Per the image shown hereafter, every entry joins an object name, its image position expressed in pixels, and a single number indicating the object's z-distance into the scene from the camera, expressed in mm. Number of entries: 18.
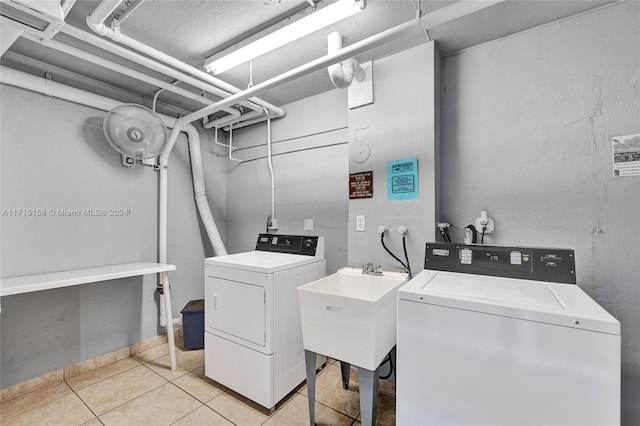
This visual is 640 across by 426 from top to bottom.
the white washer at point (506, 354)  905
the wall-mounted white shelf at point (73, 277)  1703
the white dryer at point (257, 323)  1822
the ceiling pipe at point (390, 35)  1322
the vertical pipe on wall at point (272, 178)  3045
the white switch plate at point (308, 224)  2787
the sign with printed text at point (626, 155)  1468
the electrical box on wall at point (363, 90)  2125
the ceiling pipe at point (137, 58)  1634
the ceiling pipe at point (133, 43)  1470
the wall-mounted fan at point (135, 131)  2240
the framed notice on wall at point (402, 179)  1939
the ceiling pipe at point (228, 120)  2986
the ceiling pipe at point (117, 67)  1773
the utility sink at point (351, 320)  1366
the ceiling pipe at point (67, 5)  1312
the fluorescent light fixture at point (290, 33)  1493
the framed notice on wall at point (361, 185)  2154
